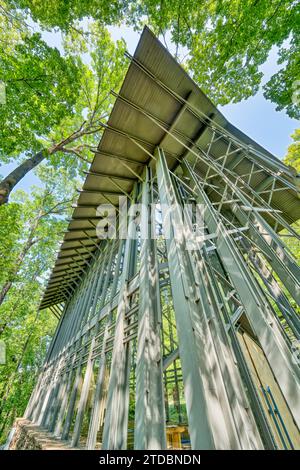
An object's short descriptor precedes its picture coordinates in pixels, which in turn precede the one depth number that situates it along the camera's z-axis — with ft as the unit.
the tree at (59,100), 16.96
